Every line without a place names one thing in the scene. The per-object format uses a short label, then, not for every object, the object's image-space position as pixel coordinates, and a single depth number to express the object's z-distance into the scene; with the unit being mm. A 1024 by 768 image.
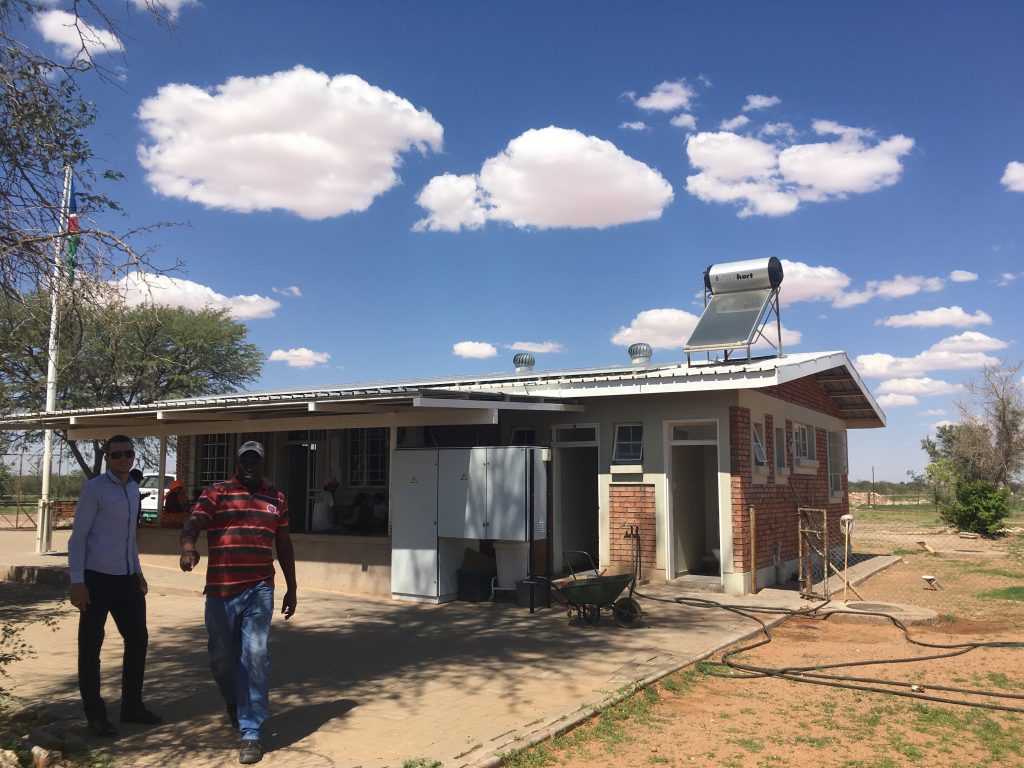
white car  24234
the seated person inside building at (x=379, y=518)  12757
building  11203
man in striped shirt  4844
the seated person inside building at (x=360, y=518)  12682
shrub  23938
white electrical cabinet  10406
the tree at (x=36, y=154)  5383
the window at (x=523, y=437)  12953
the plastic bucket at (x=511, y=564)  10906
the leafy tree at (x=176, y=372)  22969
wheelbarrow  8875
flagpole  14515
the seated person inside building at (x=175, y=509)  14789
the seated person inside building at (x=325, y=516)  12797
